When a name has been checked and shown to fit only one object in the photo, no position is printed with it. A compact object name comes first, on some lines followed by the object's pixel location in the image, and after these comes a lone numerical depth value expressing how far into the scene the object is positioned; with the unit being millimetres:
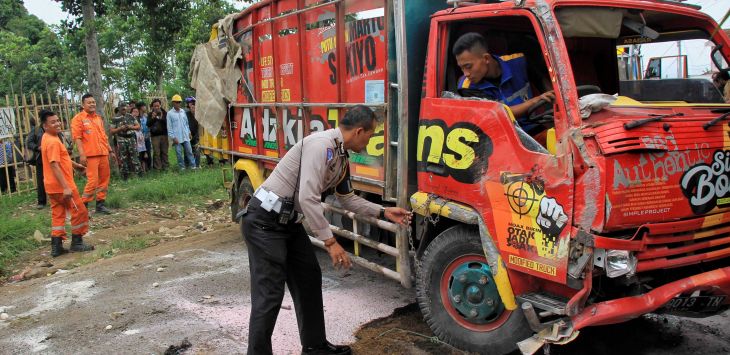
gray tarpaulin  6617
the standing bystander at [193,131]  13773
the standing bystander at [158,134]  12656
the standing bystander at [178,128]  12445
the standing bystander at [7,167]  10117
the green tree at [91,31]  10664
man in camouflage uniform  11836
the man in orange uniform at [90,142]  8344
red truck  2908
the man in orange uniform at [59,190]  6773
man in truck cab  3676
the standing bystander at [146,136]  12578
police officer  3244
